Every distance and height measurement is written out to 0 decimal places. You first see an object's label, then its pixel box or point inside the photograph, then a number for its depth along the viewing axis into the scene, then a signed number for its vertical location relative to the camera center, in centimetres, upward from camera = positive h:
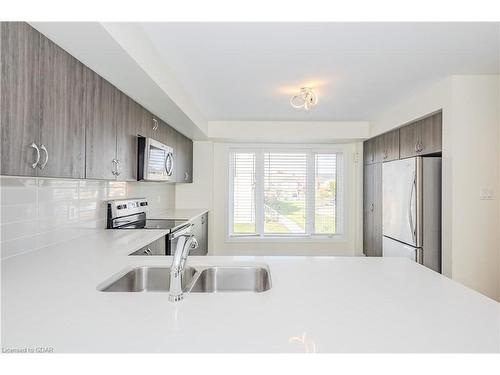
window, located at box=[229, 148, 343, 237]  515 -2
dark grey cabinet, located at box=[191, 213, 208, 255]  394 -59
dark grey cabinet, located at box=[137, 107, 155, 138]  271 +62
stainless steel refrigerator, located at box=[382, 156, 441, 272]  283 -18
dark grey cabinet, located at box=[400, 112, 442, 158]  296 +60
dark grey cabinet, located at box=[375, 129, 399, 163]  383 +62
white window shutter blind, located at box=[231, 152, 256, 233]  515 +5
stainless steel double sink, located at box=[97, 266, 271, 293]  148 -44
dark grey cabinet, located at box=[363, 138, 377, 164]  452 +65
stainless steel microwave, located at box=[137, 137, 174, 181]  269 +29
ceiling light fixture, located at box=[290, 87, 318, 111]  292 +94
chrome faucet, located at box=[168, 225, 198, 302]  99 -27
